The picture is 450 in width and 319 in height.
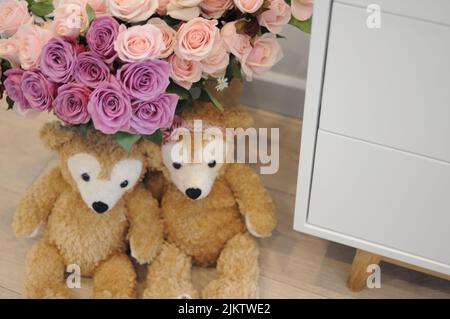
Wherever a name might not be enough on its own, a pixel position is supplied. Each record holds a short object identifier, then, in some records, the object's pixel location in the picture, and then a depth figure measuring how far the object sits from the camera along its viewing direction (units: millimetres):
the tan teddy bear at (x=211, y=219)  1146
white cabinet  796
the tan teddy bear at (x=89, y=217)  1104
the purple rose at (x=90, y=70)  997
